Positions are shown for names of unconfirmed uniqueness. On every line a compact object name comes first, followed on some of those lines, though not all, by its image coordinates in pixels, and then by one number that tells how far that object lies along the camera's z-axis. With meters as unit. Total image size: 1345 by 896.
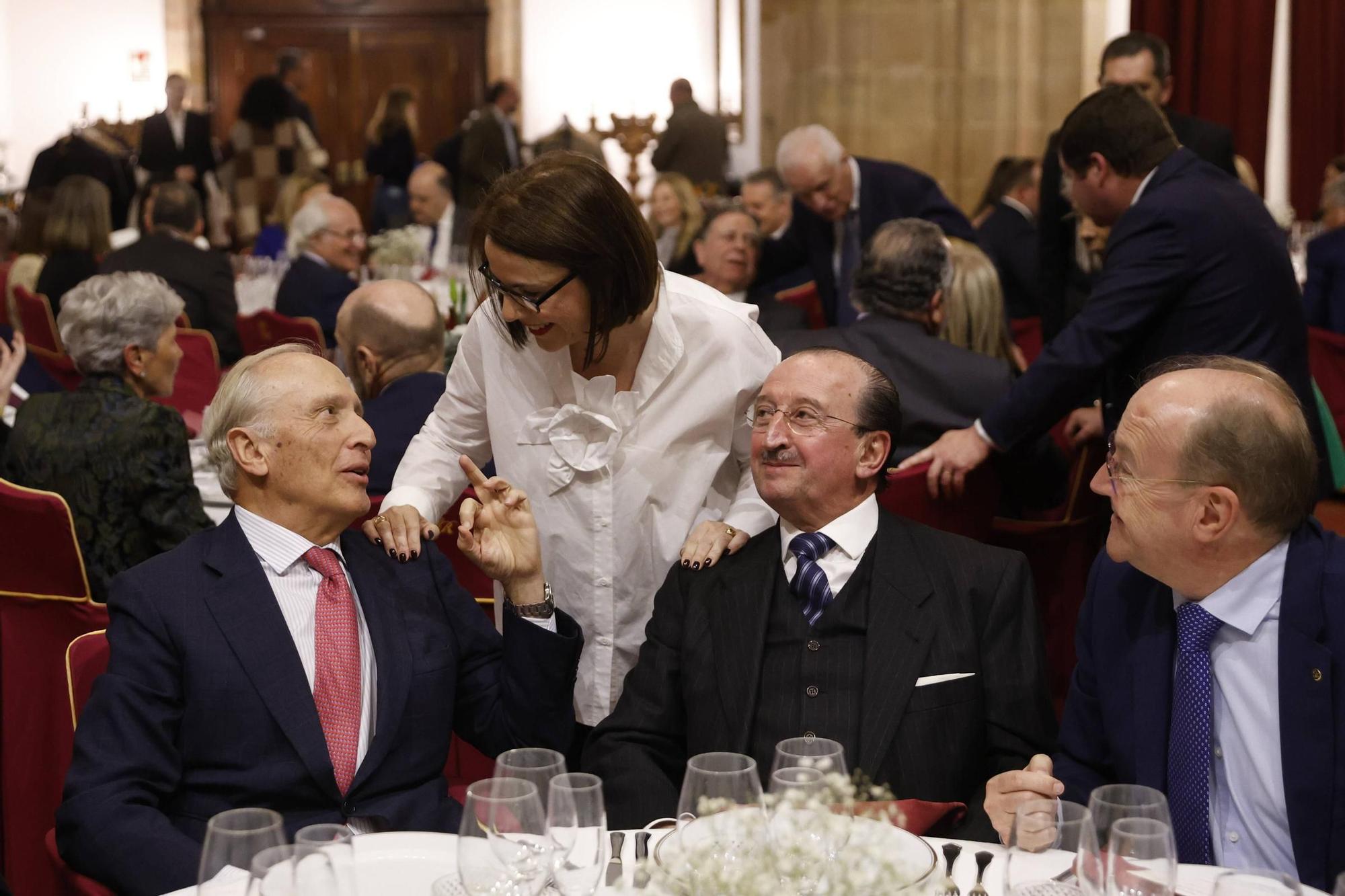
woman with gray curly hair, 3.40
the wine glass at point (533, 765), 1.57
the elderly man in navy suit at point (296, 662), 2.11
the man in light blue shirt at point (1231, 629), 1.95
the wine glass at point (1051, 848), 1.47
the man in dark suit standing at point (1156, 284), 3.61
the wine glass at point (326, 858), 1.40
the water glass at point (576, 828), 1.51
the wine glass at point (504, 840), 1.47
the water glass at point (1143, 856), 1.45
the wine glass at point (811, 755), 1.56
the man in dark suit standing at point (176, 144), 12.02
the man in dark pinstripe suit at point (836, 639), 2.32
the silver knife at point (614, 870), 1.65
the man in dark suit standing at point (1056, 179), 5.08
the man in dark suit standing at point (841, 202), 5.45
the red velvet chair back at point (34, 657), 2.96
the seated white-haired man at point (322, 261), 6.39
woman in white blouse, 2.48
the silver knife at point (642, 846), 1.73
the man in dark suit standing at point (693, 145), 10.88
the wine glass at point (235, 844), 1.42
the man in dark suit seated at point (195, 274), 6.26
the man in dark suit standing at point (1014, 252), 6.73
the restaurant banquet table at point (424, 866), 1.71
